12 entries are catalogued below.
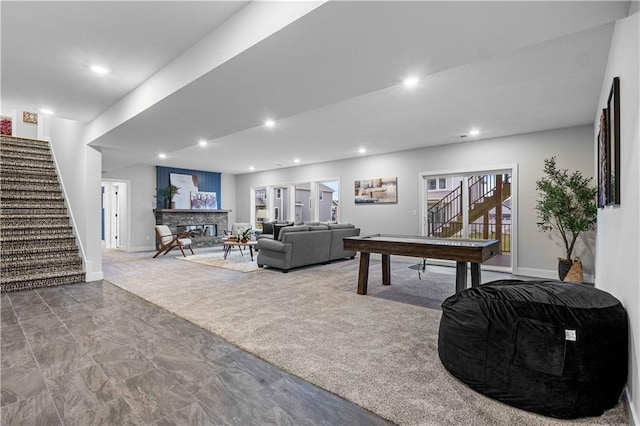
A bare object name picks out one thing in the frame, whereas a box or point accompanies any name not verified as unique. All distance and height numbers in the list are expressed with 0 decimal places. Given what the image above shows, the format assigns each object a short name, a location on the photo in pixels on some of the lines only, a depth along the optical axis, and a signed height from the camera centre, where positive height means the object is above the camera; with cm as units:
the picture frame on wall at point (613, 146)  201 +45
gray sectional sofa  560 -72
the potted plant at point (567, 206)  443 +8
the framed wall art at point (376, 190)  739 +50
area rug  603 -112
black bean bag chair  164 -78
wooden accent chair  747 -75
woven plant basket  446 -91
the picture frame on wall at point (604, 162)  256 +44
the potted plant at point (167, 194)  948 +48
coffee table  684 -76
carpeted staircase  453 -26
